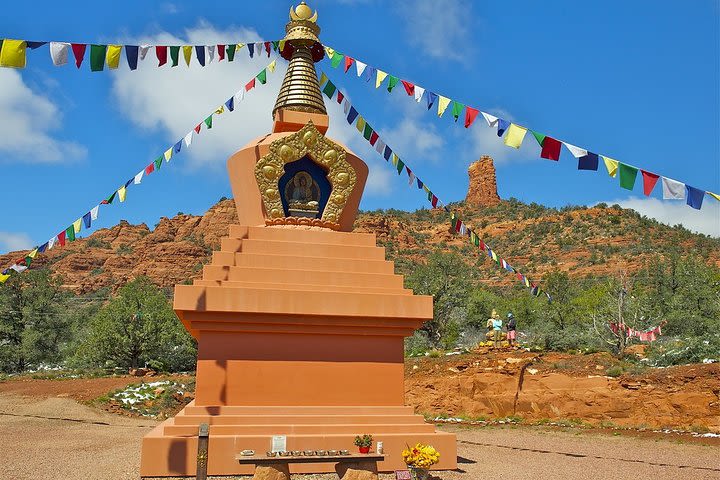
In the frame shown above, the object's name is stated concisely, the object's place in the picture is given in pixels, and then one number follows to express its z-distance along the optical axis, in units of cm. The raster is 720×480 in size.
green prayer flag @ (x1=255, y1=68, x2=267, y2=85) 1262
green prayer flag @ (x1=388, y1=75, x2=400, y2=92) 1102
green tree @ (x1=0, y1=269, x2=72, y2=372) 2642
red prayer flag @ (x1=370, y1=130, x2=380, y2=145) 1238
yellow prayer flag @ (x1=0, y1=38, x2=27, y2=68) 738
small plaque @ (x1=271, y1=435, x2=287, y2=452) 688
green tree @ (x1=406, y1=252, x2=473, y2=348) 2592
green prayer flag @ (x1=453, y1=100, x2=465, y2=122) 989
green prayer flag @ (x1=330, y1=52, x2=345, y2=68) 1134
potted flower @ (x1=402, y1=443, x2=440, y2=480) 671
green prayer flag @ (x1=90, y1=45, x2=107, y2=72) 831
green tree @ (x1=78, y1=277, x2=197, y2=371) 2341
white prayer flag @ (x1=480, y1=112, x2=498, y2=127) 916
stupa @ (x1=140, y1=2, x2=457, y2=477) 762
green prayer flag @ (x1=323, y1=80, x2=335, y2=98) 1271
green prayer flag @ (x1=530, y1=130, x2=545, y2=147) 841
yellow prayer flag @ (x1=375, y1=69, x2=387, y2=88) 1110
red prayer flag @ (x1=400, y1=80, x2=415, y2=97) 1073
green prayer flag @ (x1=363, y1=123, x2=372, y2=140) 1240
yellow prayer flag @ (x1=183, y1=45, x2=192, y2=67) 987
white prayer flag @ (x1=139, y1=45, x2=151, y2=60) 890
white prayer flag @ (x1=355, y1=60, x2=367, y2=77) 1127
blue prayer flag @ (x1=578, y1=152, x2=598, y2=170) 789
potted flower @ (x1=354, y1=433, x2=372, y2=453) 683
